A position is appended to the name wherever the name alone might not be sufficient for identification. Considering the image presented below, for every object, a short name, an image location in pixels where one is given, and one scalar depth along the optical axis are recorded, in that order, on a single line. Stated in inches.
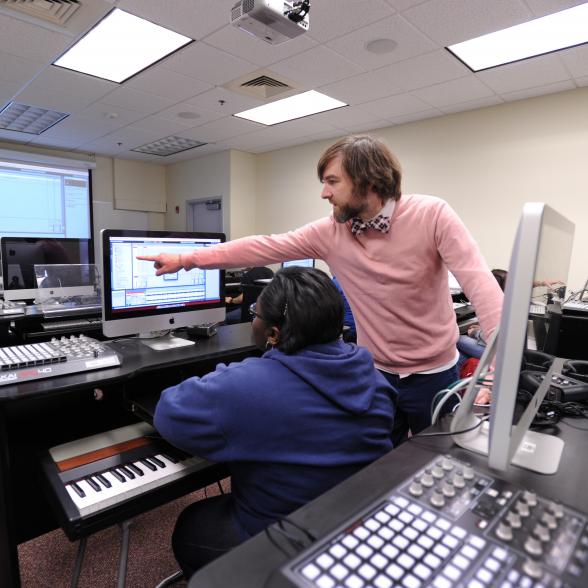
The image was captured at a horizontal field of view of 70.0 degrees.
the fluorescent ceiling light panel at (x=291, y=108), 164.4
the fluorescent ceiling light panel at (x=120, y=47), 112.4
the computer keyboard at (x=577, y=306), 85.4
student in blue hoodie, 31.4
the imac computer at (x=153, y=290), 56.1
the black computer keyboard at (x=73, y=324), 96.3
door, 267.7
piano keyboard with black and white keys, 36.2
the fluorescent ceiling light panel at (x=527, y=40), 106.0
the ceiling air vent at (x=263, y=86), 141.7
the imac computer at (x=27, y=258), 122.3
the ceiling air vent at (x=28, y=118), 181.5
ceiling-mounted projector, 60.1
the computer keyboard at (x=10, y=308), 105.7
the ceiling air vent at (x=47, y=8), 100.0
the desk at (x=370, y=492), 19.0
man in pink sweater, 49.2
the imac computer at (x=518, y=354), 21.5
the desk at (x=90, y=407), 51.1
